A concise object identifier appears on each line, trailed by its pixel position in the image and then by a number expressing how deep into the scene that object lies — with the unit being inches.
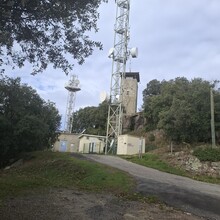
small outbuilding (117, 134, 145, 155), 921.3
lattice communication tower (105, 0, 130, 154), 1121.6
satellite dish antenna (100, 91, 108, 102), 1328.8
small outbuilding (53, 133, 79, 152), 1274.7
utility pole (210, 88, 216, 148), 695.7
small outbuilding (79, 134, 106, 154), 1155.9
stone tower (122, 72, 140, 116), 1533.6
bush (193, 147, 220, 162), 640.1
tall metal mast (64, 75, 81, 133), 1675.8
